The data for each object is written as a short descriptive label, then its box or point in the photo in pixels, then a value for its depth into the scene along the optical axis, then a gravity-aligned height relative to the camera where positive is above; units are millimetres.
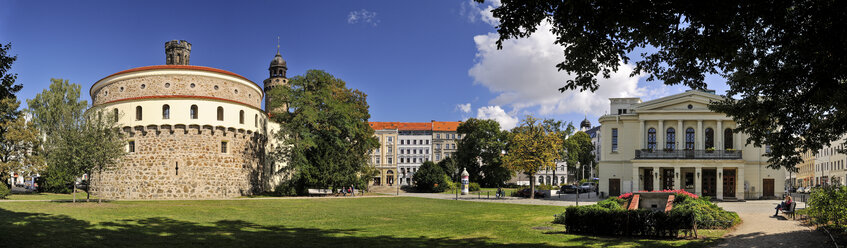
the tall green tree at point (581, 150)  74438 -376
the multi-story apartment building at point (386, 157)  111000 -2281
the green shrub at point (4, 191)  36375 -3286
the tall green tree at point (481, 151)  73125 -567
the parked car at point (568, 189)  60462 -4718
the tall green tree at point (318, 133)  45938 +1115
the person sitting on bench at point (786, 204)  22841 -2366
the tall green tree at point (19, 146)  46406 -234
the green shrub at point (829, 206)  14352 -1652
